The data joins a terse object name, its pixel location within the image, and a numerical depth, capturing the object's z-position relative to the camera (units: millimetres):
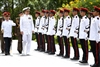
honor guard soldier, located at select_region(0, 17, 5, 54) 17078
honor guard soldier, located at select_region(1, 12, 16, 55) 16180
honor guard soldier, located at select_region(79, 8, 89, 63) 12897
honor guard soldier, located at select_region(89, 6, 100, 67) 11648
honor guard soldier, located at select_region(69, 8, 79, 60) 13641
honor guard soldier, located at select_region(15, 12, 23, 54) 16891
